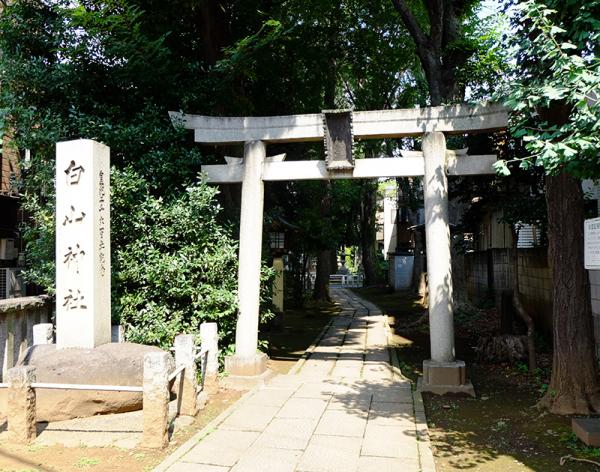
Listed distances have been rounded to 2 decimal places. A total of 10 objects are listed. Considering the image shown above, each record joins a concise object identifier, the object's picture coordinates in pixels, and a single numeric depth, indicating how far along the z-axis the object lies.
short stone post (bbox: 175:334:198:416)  6.91
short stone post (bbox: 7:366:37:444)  5.73
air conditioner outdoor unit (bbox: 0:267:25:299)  15.57
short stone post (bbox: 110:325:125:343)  8.30
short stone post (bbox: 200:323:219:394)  8.11
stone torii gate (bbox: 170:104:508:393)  8.45
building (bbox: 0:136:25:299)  15.71
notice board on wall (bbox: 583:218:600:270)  5.18
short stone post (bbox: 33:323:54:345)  7.32
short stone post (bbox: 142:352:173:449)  5.65
